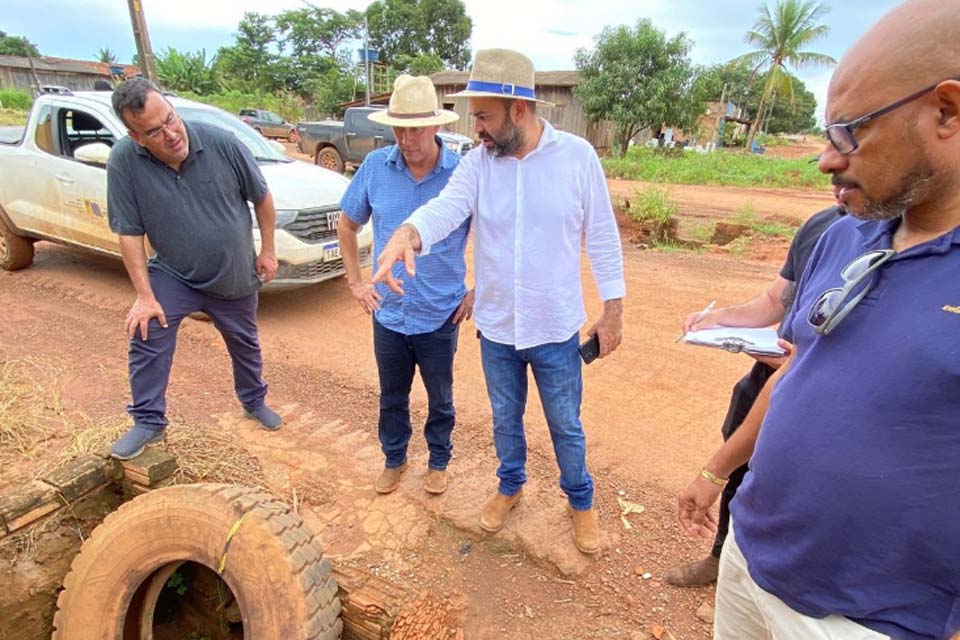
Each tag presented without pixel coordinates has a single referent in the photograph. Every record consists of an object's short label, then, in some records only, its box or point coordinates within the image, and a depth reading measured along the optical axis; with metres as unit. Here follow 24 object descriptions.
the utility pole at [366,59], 24.17
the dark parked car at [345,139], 14.31
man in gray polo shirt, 2.80
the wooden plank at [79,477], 2.70
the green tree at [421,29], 38.00
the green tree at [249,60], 39.22
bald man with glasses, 0.96
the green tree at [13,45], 56.09
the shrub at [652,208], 9.16
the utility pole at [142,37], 9.59
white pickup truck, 5.07
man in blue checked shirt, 2.56
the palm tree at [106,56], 46.97
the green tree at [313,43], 38.61
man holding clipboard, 1.89
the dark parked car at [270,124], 24.38
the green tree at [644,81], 18.56
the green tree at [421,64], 33.34
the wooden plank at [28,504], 2.53
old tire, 2.04
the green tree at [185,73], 36.19
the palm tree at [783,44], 23.17
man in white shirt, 2.11
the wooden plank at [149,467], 2.78
